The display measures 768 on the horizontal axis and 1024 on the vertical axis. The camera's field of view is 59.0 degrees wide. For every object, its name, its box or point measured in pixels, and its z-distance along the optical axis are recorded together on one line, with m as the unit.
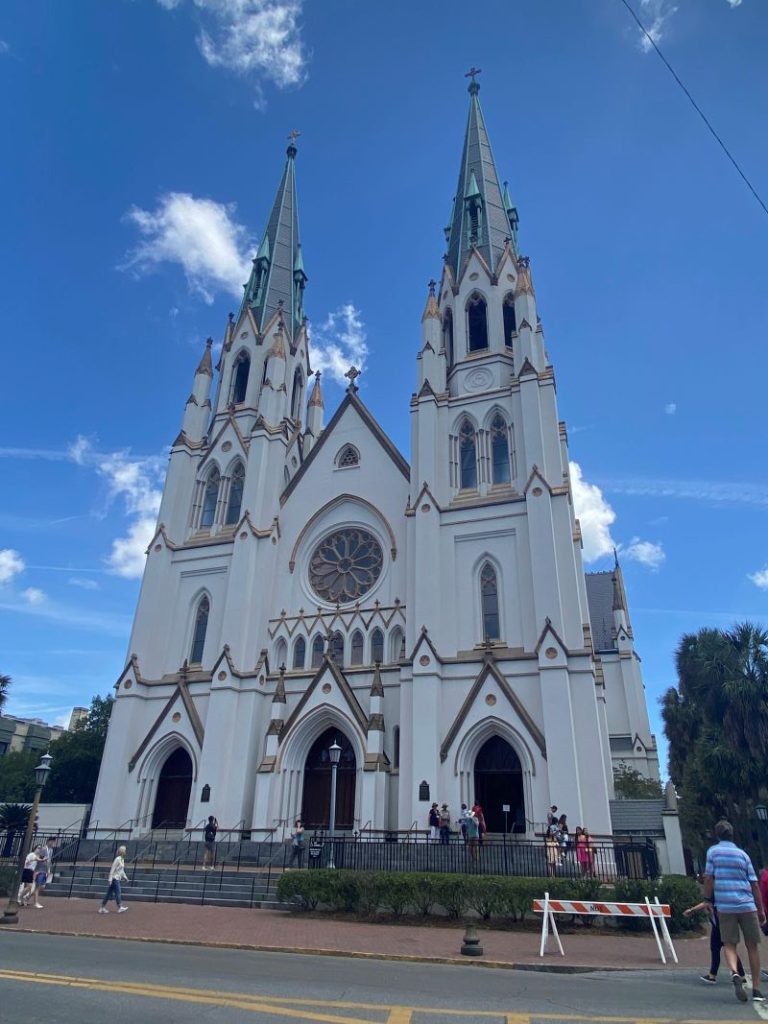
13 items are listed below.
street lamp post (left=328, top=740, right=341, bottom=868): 19.60
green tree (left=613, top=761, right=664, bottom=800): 34.69
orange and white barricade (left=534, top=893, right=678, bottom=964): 9.39
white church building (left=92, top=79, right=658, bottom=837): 23.02
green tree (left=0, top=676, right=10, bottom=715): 30.13
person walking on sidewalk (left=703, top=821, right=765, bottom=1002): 6.58
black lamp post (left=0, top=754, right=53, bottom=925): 12.86
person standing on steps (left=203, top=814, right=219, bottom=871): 21.65
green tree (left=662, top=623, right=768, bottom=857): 27.44
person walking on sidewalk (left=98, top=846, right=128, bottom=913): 14.48
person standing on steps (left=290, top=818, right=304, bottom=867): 19.28
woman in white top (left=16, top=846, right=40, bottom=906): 15.27
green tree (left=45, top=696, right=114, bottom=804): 43.28
